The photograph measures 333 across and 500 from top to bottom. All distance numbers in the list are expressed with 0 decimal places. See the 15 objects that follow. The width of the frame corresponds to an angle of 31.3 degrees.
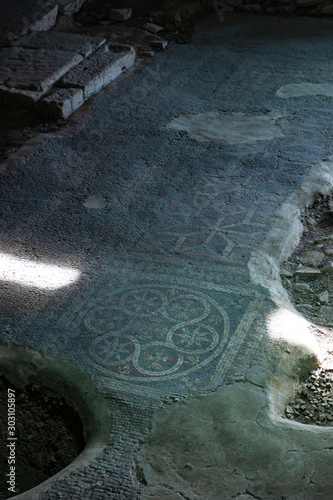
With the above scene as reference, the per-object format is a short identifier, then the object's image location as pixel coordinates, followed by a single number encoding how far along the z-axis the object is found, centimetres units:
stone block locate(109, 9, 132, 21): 715
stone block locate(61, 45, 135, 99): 547
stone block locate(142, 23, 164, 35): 686
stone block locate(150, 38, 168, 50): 658
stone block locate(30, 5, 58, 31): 645
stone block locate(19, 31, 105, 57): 597
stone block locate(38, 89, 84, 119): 509
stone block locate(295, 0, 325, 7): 721
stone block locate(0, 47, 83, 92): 532
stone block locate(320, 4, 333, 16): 717
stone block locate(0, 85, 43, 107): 515
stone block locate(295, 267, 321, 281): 341
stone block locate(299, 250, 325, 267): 352
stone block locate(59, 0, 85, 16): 697
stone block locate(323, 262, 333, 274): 346
